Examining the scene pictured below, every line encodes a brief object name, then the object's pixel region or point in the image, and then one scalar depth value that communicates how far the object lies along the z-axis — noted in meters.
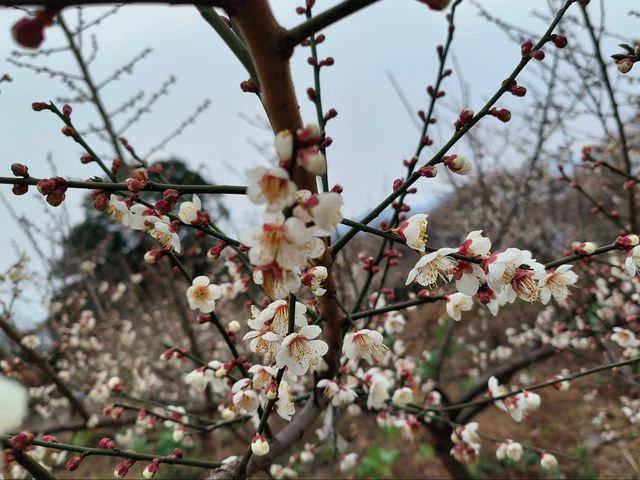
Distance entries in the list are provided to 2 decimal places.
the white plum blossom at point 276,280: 0.22
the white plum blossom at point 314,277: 0.25
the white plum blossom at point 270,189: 0.20
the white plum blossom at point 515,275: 0.26
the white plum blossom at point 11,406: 0.12
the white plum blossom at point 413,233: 0.26
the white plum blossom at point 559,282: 0.30
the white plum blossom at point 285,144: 0.20
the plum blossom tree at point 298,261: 0.21
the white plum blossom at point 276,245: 0.21
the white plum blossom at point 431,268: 0.27
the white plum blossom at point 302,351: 0.27
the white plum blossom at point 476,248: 0.27
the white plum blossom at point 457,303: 0.33
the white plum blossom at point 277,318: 0.27
